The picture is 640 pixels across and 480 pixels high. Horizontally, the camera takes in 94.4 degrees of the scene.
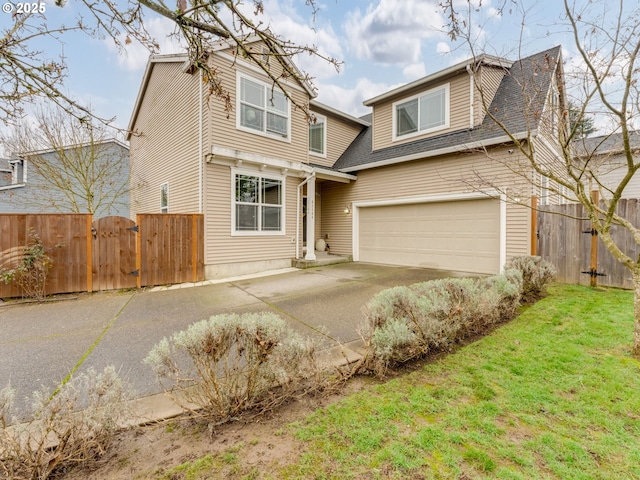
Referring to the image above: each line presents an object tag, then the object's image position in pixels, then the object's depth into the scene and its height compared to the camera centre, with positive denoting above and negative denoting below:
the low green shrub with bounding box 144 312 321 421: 2.19 -1.02
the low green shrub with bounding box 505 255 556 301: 5.59 -0.74
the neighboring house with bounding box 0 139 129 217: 11.66 +2.45
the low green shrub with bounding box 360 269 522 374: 2.97 -0.96
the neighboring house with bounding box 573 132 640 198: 12.77 +2.35
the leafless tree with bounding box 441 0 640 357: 3.02 +1.93
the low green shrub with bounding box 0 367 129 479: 1.67 -1.20
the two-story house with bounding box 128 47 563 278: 8.07 +2.03
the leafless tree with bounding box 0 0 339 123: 2.60 +1.94
